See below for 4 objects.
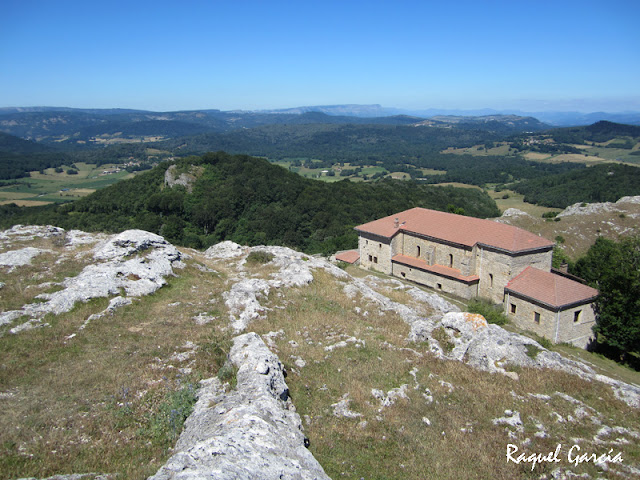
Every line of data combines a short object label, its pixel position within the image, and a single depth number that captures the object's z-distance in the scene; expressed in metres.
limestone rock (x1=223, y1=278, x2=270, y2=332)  16.80
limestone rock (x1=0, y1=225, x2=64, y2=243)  25.33
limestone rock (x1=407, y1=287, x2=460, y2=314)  26.23
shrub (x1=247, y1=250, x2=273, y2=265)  27.88
